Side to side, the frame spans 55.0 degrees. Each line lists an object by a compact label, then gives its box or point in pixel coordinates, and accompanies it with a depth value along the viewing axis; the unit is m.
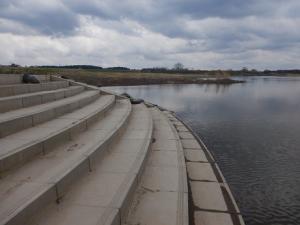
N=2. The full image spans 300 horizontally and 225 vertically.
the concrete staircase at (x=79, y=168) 3.42
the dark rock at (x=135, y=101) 14.75
